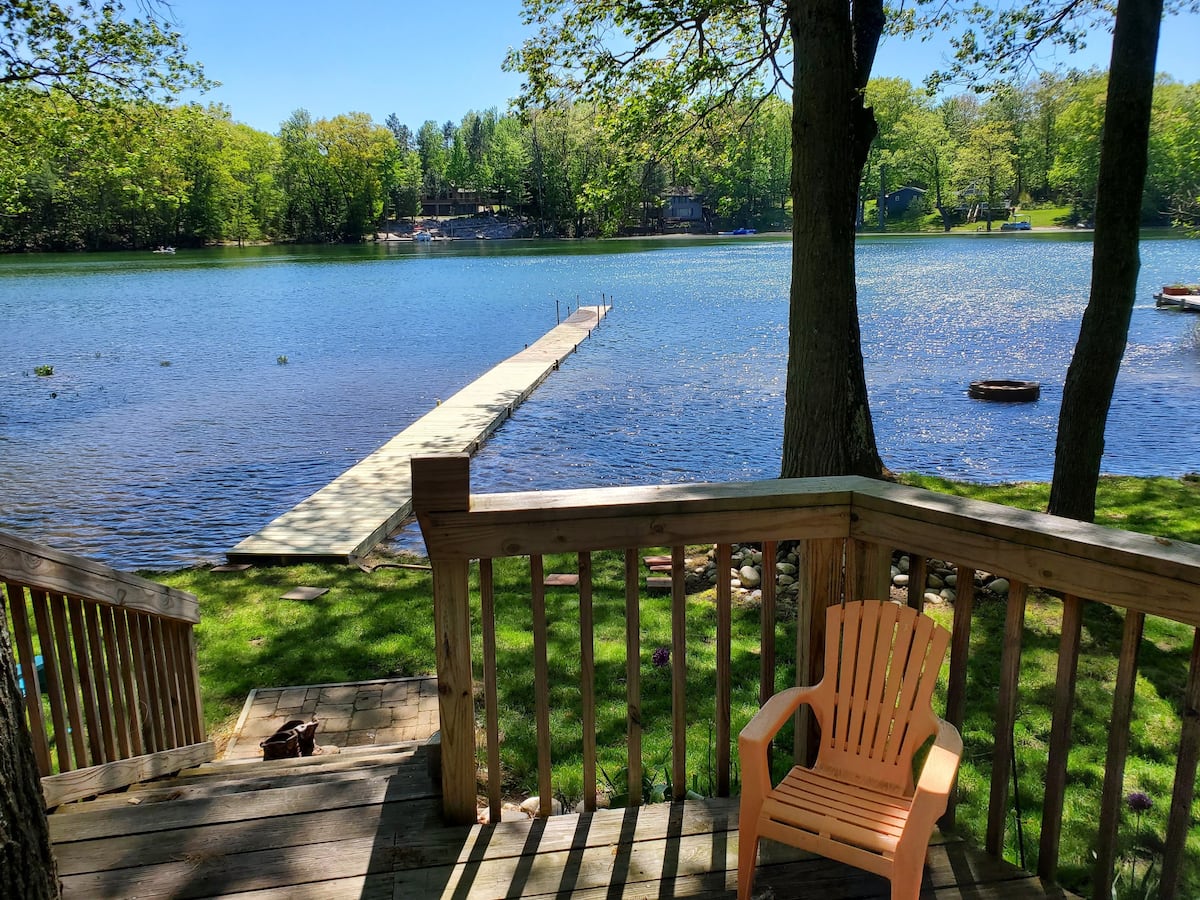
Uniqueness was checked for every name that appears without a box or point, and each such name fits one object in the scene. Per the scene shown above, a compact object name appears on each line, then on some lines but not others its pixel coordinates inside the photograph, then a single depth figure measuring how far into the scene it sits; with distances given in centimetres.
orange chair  210
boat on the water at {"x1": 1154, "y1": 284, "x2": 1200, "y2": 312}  2958
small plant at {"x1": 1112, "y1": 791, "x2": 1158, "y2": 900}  251
